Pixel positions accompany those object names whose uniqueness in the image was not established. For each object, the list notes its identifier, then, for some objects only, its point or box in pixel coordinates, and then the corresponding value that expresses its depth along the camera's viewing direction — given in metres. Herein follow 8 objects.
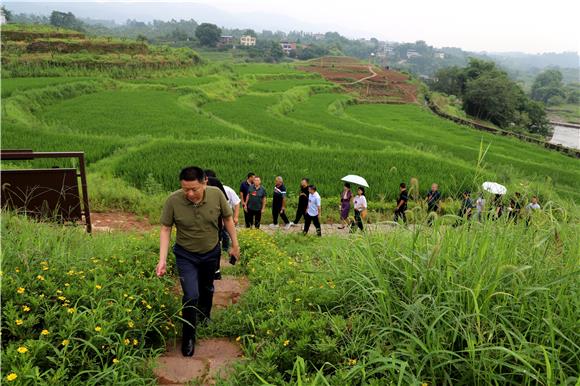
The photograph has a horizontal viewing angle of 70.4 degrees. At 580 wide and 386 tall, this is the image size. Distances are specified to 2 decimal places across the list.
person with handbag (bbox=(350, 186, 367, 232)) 8.64
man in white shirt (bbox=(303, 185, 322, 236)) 8.82
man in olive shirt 3.63
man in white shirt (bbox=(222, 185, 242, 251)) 6.80
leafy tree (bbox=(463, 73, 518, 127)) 53.38
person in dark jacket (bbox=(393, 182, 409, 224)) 8.29
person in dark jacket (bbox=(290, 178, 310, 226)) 9.01
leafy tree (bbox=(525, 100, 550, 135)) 57.66
